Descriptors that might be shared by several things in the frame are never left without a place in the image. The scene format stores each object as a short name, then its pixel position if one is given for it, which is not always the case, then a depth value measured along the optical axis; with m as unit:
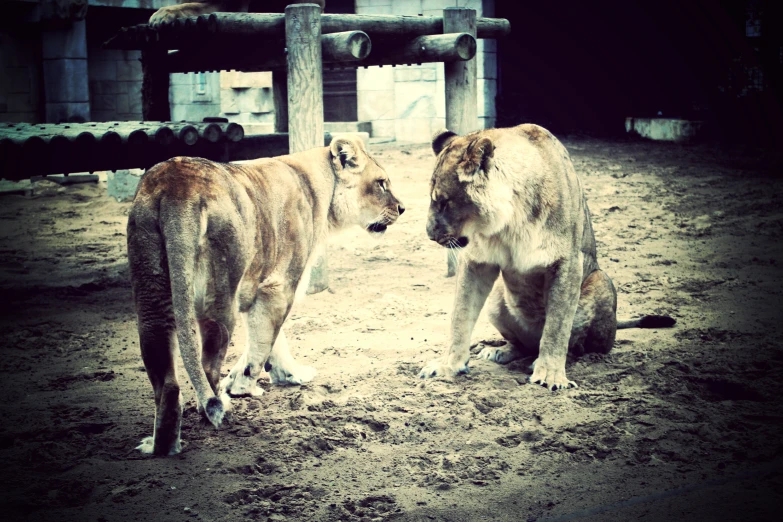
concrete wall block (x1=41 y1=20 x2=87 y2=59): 13.13
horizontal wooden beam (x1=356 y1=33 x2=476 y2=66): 6.79
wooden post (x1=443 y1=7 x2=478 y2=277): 7.12
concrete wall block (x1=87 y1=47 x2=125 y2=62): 15.20
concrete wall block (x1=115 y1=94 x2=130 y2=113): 15.41
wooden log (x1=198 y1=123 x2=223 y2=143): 6.52
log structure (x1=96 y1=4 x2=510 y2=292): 6.07
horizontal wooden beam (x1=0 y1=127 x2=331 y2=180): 5.80
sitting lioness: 4.39
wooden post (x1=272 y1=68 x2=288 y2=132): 8.86
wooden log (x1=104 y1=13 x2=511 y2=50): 6.11
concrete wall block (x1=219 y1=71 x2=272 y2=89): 14.42
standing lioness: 3.42
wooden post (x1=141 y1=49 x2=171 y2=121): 8.11
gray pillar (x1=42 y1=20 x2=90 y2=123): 13.14
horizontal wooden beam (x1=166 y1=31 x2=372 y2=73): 6.08
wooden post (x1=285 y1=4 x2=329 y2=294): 6.03
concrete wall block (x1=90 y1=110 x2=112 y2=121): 15.23
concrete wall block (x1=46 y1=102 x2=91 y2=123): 13.16
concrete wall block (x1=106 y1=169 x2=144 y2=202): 11.12
